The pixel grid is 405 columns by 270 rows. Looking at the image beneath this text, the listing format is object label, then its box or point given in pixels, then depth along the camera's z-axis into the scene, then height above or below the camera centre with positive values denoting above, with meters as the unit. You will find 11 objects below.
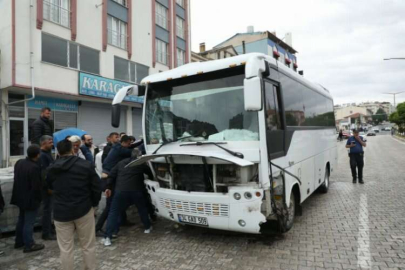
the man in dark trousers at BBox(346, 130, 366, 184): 10.05 -0.64
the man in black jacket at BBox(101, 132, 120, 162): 6.52 -0.12
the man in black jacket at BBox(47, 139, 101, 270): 3.49 -0.78
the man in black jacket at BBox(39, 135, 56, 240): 5.07 -1.05
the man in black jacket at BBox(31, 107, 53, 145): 6.25 +0.24
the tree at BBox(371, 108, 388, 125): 135.25 +7.37
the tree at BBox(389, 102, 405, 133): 49.35 +3.00
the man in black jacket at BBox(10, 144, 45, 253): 4.62 -0.87
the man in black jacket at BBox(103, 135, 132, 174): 5.48 -0.34
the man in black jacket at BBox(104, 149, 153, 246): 5.01 -0.97
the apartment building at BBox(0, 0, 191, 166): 14.17 +4.65
